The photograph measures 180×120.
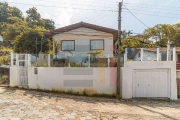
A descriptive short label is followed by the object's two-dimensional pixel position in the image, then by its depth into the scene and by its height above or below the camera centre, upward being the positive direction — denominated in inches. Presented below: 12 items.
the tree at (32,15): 1752.6 +517.6
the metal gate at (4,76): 515.6 -51.6
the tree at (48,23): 1694.6 +410.9
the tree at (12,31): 1150.1 +218.0
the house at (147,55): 468.1 +17.3
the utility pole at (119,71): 440.8 -30.5
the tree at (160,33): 1246.7 +227.6
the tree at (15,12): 1863.8 +591.2
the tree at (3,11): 1757.6 +576.3
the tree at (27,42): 794.2 +95.7
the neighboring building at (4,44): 1285.9 +141.0
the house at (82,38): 602.9 +87.6
